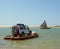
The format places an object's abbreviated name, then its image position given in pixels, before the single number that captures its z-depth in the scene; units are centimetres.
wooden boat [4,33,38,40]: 1392
